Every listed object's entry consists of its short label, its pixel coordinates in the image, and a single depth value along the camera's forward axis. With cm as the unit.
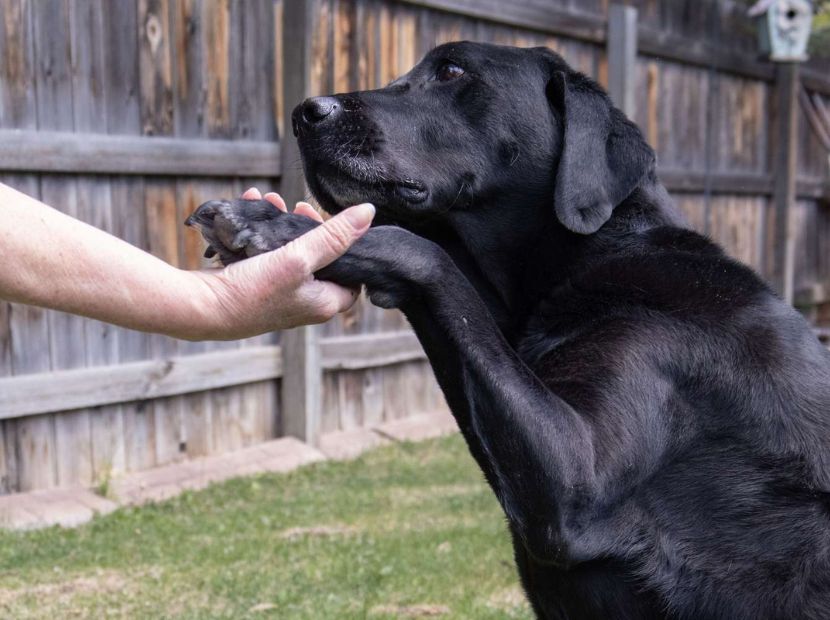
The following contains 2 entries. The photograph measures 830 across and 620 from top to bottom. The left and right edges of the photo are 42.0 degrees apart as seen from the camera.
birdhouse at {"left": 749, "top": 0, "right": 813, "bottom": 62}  923
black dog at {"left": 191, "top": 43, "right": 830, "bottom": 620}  217
